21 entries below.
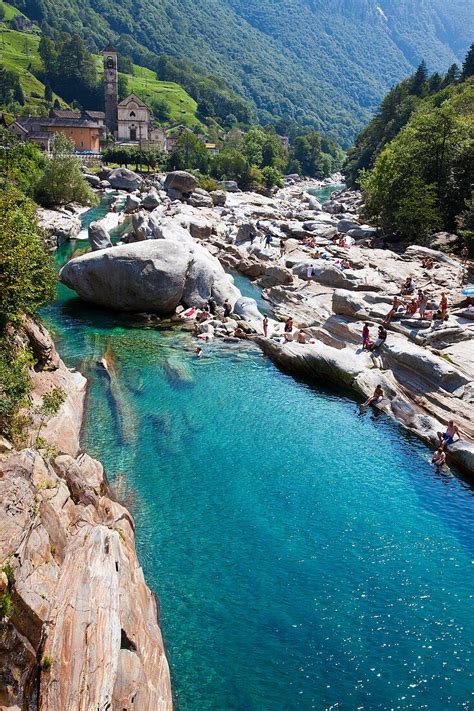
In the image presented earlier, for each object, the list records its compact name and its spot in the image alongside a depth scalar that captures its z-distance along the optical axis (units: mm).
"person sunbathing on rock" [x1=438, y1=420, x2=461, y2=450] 23547
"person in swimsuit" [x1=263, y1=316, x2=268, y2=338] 35906
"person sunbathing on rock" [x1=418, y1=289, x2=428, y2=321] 34278
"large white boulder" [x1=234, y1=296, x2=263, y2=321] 38531
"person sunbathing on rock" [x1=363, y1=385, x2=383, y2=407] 27922
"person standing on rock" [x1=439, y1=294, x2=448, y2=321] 33556
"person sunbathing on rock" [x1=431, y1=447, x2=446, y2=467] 22922
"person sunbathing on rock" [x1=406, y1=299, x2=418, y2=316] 34688
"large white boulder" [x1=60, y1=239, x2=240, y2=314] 36344
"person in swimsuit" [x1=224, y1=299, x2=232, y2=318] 38719
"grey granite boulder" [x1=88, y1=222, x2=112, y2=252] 48250
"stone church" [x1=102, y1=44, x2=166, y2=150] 169375
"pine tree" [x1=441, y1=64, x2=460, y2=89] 120562
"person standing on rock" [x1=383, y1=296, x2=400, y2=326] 34531
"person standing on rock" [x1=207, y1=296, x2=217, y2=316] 39219
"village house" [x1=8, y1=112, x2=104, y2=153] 133500
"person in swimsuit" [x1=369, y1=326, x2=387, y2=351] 31469
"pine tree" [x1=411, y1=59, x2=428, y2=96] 130500
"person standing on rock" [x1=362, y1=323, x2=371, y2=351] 31828
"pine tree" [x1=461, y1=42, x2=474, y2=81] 113669
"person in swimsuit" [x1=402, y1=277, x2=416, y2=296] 39562
